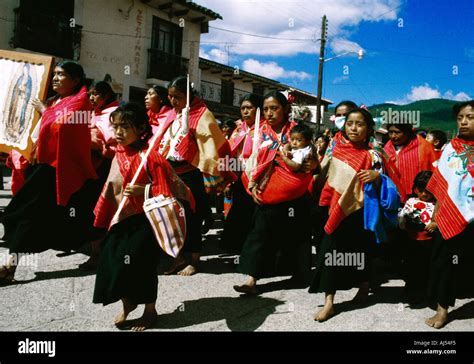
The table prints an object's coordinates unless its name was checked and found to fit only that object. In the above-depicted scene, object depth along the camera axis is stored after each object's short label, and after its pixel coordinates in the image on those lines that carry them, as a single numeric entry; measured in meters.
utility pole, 18.31
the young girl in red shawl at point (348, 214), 3.18
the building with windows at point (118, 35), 12.73
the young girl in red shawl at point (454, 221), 3.03
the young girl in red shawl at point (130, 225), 2.75
